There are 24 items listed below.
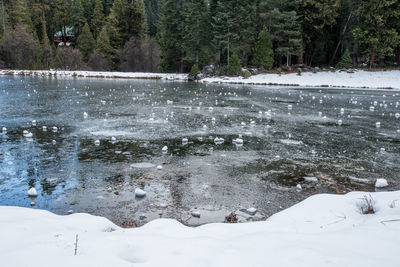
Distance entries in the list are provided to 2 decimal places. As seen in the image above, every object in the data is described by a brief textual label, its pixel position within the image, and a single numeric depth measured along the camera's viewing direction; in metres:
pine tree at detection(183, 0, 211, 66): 39.97
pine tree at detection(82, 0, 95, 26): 68.31
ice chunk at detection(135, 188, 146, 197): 4.74
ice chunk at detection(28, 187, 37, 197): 4.63
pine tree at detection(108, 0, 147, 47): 51.78
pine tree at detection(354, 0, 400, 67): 34.19
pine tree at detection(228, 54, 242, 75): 37.62
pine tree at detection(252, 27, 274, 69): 38.25
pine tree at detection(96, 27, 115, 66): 52.38
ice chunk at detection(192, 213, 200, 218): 4.17
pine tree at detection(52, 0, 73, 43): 65.81
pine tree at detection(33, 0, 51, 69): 52.25
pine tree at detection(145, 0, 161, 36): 72.12
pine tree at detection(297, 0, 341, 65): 38.62
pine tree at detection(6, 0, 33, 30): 61.66
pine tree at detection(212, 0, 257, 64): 38.92
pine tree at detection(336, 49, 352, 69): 37.28
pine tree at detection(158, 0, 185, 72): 42.94
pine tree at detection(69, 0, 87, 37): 65.19
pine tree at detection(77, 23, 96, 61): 56.94
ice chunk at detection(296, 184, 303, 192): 5.18
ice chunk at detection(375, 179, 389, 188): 5.24
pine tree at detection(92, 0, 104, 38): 62.66
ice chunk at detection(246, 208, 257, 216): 4.27
